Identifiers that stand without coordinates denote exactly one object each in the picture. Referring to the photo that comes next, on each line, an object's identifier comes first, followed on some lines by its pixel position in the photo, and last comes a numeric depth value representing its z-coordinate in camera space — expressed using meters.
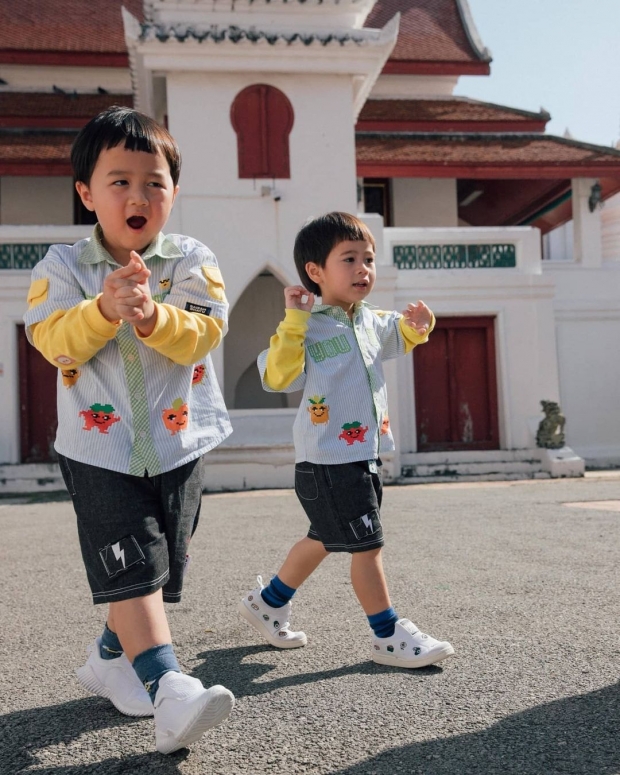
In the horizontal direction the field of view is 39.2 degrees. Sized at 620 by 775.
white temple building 10.85
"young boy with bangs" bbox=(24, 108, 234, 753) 1.99
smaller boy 2.70
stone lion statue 11.12
